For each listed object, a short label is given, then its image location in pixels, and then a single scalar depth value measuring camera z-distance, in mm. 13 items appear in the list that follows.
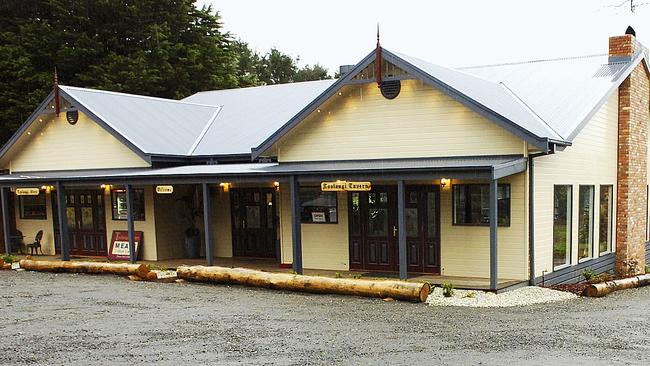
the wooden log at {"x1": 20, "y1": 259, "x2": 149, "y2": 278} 14096
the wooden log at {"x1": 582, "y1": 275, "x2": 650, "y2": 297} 11539
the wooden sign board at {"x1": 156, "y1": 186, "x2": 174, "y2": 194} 15422
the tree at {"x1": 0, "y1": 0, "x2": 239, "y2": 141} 28219
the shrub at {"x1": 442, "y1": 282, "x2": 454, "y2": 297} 11109
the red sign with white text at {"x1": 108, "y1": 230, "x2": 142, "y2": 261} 17344
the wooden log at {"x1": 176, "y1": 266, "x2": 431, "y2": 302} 10836
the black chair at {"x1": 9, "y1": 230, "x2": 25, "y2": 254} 19625
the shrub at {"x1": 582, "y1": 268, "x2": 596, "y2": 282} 13477
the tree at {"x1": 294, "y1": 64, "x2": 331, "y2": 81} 49812
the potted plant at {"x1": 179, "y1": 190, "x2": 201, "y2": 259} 17578
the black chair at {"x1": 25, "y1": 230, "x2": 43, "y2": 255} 19203
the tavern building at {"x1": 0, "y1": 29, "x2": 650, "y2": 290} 12531
